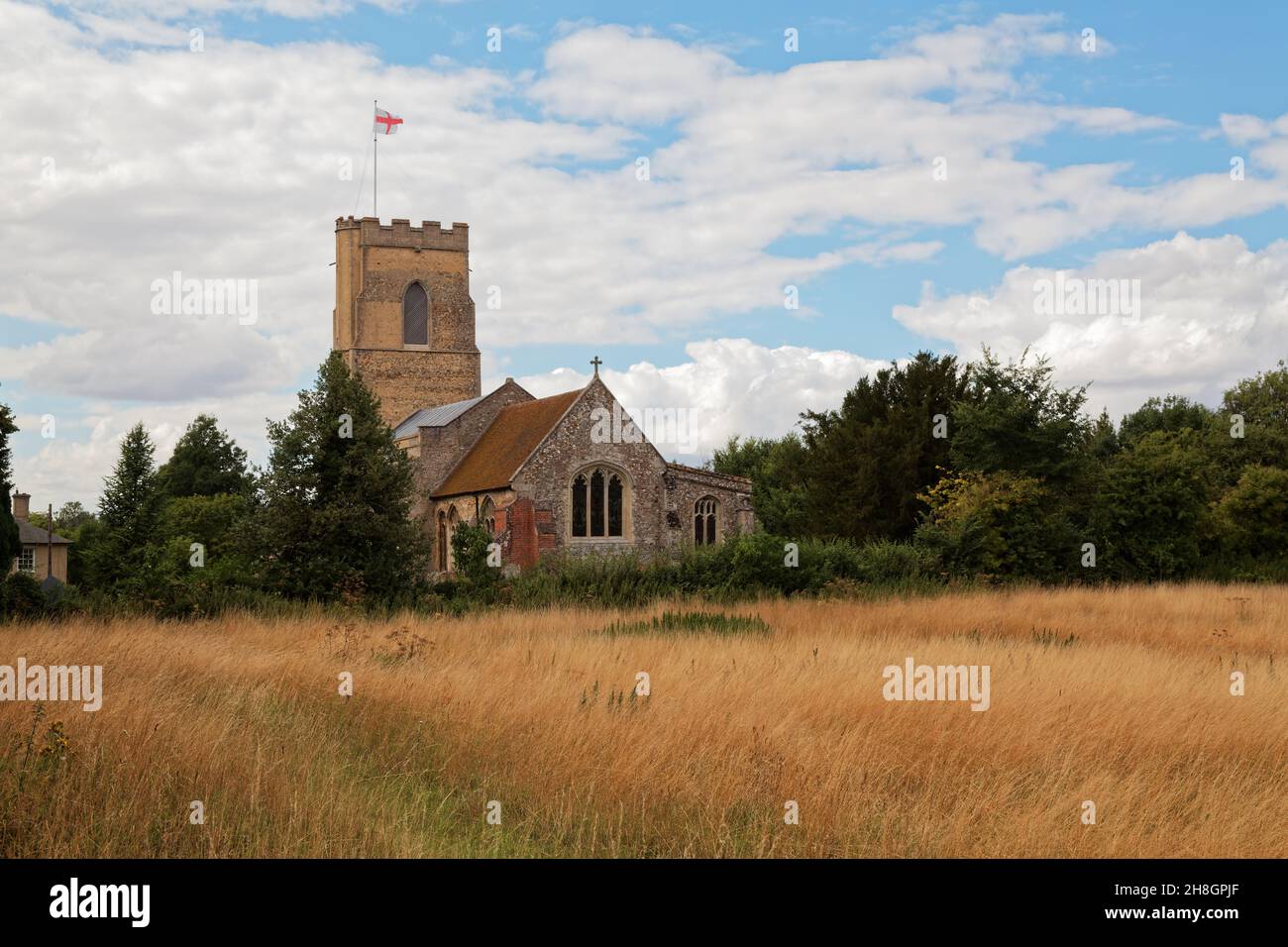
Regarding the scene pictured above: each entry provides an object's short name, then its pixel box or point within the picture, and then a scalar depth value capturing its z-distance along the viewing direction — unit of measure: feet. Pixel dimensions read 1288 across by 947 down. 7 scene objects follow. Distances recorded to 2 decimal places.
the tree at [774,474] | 176.14
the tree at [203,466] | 241.14
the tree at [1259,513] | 139.85
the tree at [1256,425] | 162.50
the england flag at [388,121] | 178.19
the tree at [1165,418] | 201.36
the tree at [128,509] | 178.09
